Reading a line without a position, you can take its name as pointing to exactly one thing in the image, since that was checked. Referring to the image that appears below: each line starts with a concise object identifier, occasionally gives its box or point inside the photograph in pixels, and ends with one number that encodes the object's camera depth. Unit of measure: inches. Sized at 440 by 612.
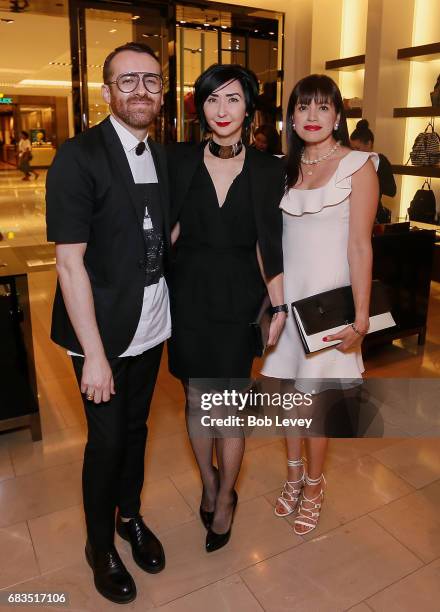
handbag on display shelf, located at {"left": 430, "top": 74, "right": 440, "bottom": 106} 204.5
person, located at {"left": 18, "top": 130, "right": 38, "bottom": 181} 684.7
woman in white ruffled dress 69.5
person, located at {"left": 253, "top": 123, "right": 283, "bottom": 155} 181.5
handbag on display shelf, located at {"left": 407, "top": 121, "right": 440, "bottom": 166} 209.2
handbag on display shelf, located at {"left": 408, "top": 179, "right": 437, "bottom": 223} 213.2
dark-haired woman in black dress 65.6
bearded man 56.5
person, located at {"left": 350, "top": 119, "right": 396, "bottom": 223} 171.5
